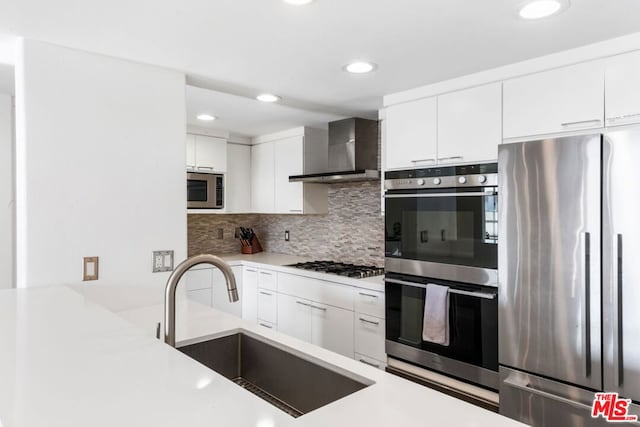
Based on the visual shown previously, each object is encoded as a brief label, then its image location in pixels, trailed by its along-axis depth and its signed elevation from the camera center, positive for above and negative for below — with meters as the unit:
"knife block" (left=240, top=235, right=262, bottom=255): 4.77 -0.40
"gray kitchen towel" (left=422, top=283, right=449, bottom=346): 2.41 -0.60
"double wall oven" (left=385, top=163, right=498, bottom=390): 2.27 -0.29
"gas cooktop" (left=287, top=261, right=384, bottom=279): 3.23 -0.47
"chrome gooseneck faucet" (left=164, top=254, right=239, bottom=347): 1.34 -0.22
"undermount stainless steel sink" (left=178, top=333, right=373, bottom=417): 1.37 -0.59
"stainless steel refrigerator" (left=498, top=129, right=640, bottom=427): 1.80 -0.29
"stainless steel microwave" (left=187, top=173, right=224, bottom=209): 4.03 +0.23
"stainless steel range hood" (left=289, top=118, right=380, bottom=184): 3.46 +0.55
